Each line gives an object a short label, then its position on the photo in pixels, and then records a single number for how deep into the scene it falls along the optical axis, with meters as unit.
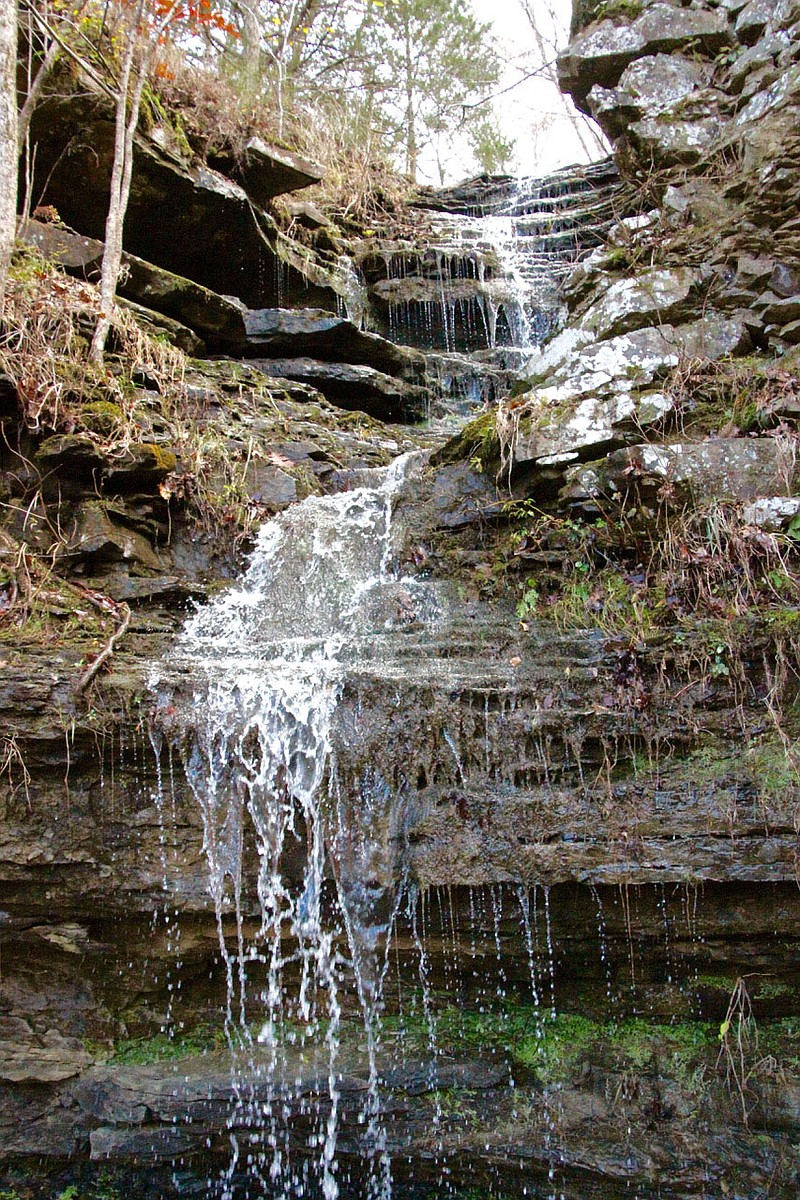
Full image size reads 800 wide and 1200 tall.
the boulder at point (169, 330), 7.05
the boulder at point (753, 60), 6.53
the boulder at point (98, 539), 5.20
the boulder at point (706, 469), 4.75
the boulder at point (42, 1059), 3.93
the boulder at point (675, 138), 6.80
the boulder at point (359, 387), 8.15
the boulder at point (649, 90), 7.07
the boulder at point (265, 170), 8.21
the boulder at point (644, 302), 5.87
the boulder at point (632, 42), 7.23
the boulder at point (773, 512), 4.52
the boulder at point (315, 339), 8.14
